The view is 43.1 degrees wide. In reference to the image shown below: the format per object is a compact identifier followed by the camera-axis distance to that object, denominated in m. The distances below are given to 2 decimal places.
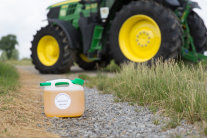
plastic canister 3.29
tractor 6.42
